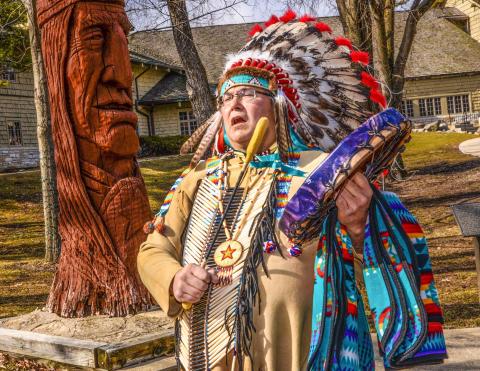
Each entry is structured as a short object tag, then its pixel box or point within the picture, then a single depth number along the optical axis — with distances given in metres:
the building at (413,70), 30.53
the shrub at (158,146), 24.09
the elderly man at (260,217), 2.29
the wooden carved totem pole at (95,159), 4.30
